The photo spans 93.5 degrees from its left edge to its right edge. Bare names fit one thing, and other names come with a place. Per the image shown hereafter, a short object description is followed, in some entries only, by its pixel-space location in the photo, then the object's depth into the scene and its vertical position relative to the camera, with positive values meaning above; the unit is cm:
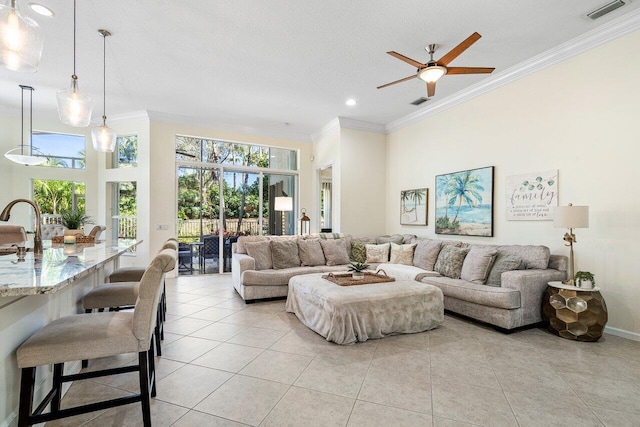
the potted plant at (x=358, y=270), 368 -71
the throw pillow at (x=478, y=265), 365 -63
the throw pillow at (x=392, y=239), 559 -49
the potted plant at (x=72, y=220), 365 -11
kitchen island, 131 -50
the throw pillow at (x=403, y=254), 491 -68
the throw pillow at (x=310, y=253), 500 -67
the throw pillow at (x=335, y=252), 514 -68
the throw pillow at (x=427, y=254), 452 -62
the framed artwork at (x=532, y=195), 363 +24
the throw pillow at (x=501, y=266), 347 -61
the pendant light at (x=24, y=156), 466 +85
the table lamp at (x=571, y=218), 302 -3
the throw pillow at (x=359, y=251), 541 -69
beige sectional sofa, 320 -82
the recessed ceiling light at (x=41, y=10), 274 +187
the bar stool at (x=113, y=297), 234 -68
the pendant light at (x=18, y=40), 174 +102
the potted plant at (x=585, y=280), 299 -65
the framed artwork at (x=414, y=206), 548 +14
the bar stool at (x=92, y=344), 142 -67
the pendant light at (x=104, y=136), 348 +88
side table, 290 -96
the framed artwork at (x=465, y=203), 435 +18
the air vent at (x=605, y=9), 277 +196
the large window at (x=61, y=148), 589 +124
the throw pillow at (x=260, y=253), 465 -64
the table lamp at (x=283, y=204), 591 +17
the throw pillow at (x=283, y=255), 477 -68
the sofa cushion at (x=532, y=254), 343 -47
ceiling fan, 297 +154
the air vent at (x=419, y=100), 505 +193
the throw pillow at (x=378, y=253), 526 -70
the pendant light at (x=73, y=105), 269 +96
